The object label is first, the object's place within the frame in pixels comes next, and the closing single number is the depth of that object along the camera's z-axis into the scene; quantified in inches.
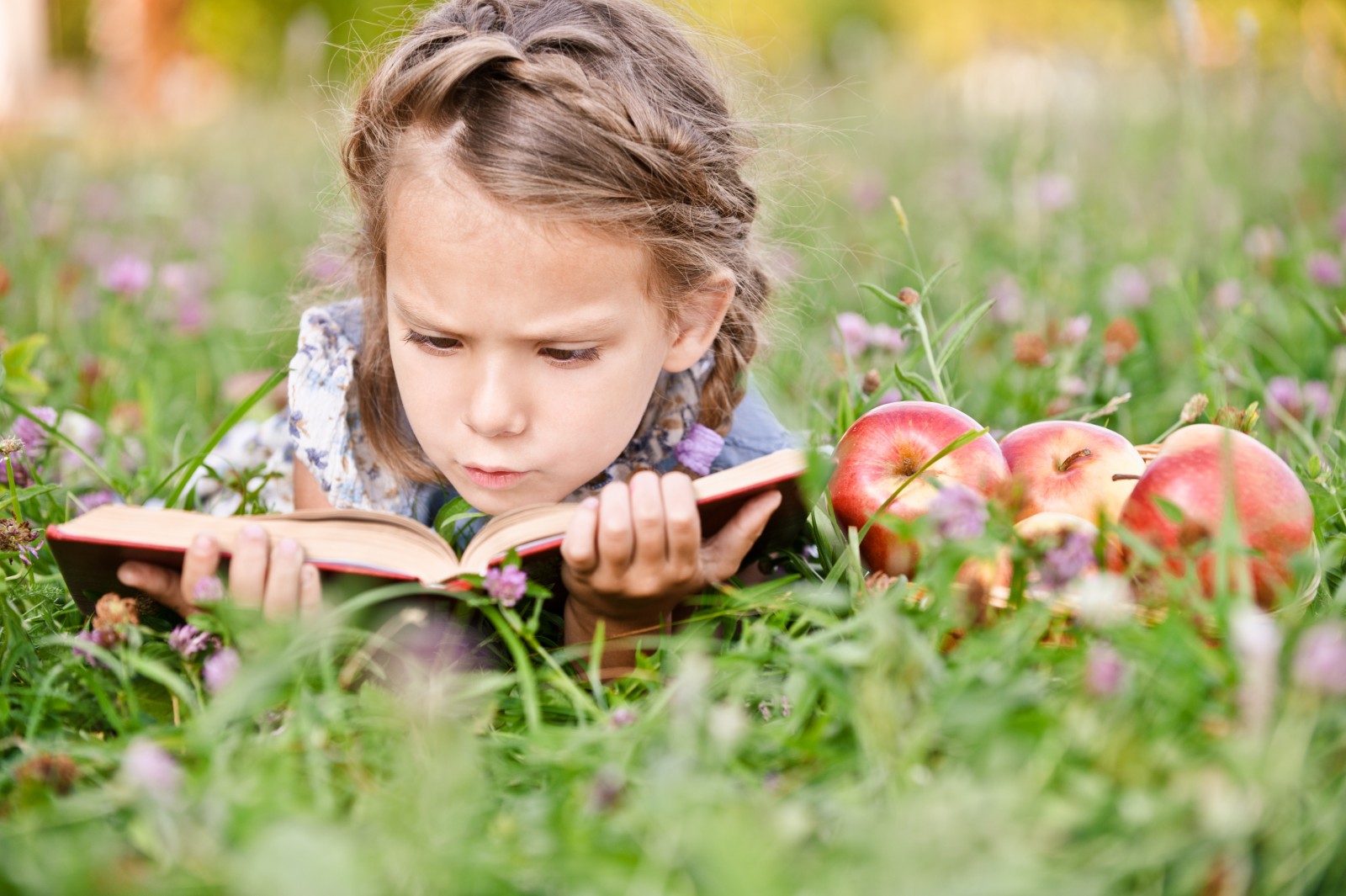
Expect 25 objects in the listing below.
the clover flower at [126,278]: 56.7
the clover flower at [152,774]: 36.6
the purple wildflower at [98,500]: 48.4
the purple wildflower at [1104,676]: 37.2
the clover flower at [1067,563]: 39.8
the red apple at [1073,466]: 44.0
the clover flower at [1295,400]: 50.7
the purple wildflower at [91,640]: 41.1
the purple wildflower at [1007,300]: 57.7
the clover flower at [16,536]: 43.8
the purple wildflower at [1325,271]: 56.4
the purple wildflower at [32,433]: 48.3
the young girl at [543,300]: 42.7
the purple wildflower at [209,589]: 40.8
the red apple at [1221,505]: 41.3
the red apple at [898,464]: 44.0
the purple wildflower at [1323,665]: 36.2
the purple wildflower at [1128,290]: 58.6
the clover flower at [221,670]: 39.6
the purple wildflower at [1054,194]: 67.6
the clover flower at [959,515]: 39.6
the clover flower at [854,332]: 51.4
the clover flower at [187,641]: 40.9
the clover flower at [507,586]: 41.2
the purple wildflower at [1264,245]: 60.0
